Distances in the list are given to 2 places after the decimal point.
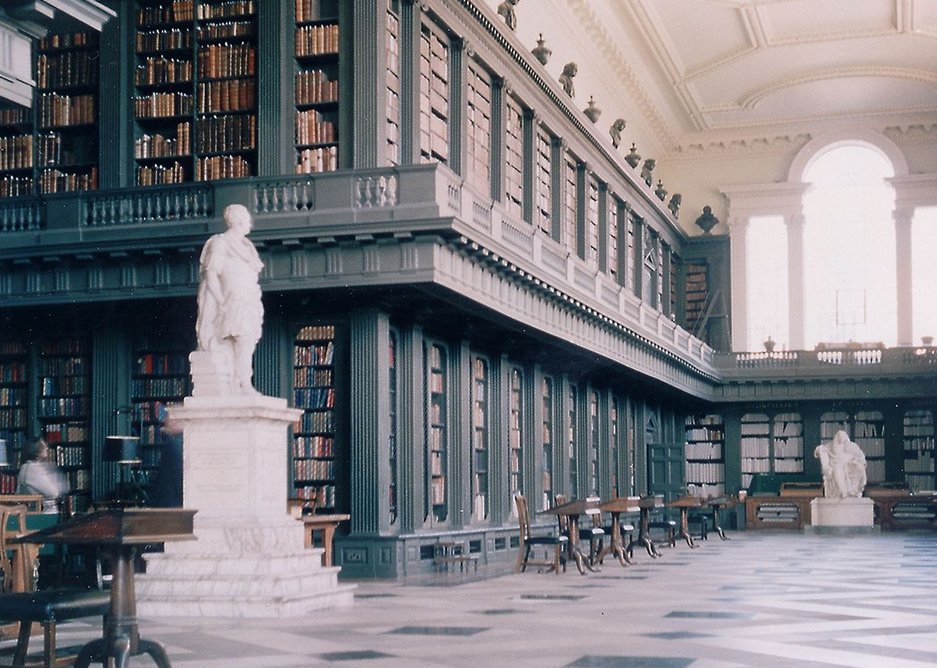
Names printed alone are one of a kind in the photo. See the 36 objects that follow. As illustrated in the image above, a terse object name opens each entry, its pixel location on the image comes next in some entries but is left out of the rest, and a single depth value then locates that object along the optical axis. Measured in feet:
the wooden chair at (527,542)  43.86
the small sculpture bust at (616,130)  74.64
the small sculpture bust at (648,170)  81.08
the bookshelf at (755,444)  89.51
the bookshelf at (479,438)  50.06
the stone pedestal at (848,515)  78.02
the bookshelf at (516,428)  54.39
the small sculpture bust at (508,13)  53.47
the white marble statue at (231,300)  30.04
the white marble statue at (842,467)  77.30
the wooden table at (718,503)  70.00
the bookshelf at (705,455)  89.66
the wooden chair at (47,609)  17.31
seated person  36.29
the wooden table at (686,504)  64.39
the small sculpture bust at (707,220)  95.20
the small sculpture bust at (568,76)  63.72
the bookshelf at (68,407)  44.11
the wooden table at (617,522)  47.50
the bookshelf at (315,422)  42.19
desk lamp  38.50
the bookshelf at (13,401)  44.68
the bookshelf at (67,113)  44.75
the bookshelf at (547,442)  58.90
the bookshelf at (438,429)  46.11
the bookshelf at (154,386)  43.60
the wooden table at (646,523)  52.31
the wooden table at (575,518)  44.55
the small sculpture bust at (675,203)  90.94
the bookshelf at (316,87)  42.11
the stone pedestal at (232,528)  28.89
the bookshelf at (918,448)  85.97
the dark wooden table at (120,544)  17.89
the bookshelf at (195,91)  42.98
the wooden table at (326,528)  37.35
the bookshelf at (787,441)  89.15
